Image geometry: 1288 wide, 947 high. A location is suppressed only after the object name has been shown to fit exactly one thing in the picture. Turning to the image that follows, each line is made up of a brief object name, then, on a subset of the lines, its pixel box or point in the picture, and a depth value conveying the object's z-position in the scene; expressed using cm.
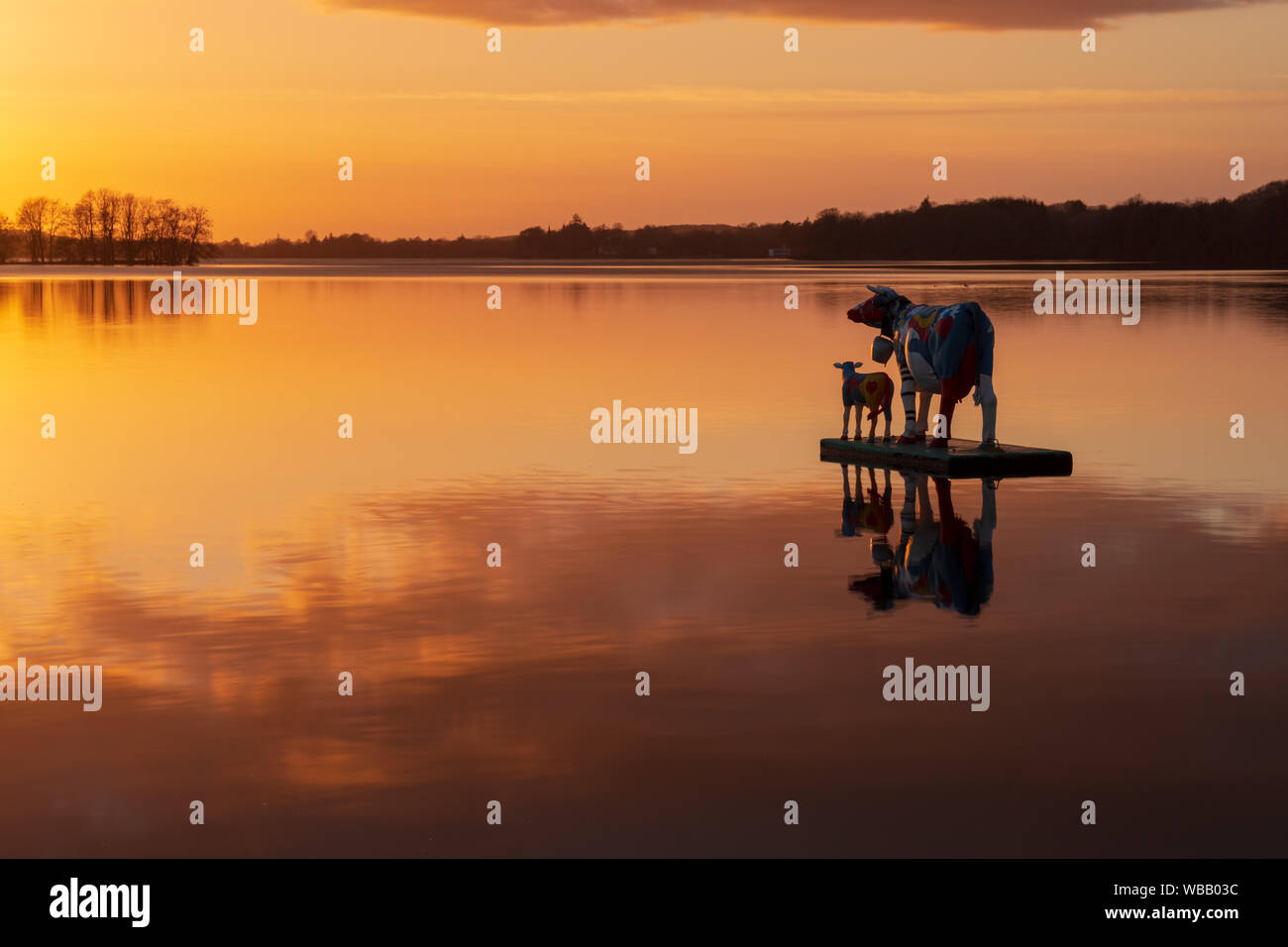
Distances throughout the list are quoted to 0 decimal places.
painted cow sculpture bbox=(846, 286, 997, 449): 2898
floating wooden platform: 2869
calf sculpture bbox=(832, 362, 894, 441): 3114
